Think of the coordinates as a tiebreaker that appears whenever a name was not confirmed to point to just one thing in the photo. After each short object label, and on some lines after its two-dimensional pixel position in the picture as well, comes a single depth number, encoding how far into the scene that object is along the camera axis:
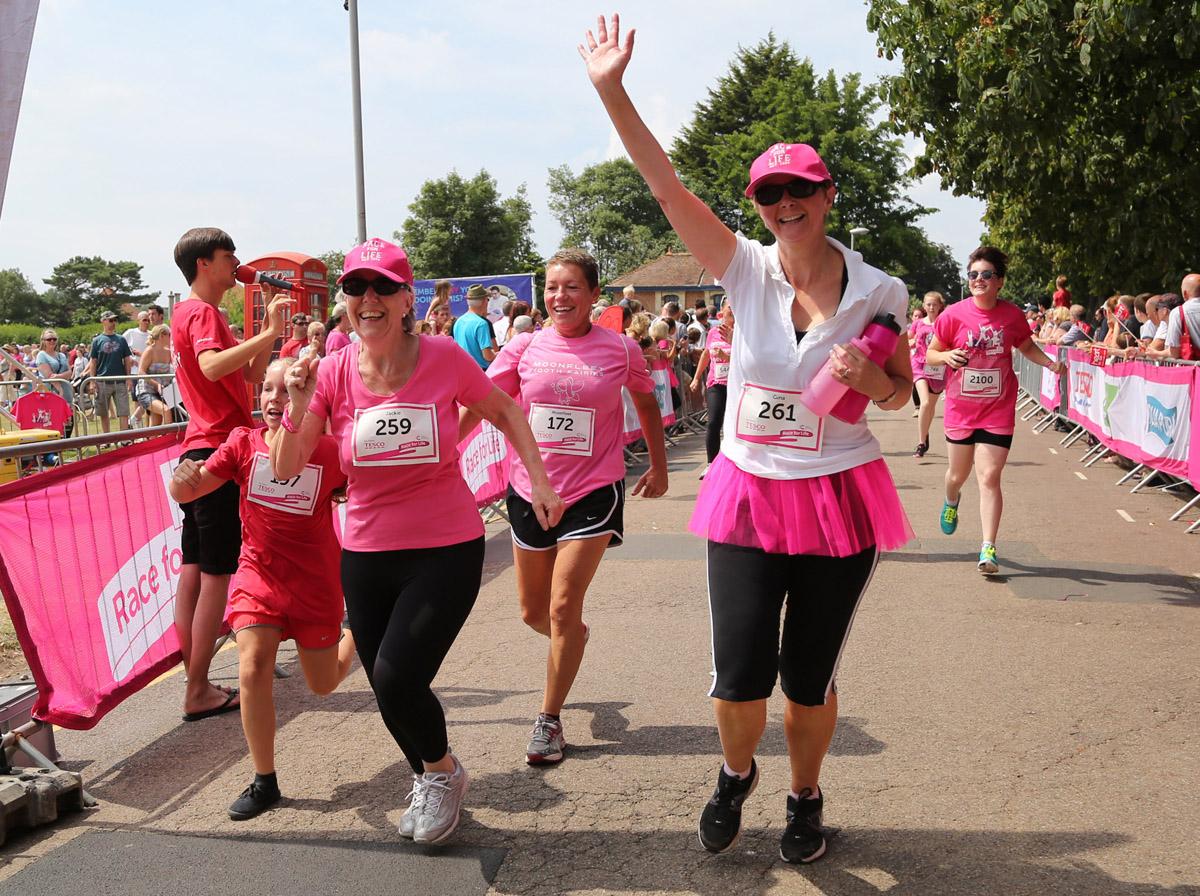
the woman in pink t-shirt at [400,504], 3.89
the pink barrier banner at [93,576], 4.64
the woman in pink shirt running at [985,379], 8.20
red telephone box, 27.91
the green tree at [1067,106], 11.88
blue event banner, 21.66
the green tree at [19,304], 122.44
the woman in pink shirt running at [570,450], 4.85
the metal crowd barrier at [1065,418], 12.66
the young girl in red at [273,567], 4.32
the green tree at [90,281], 120.25
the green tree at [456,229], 72.31
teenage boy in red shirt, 5.36
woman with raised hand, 3.52
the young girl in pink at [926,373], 12.09
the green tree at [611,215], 107.50
